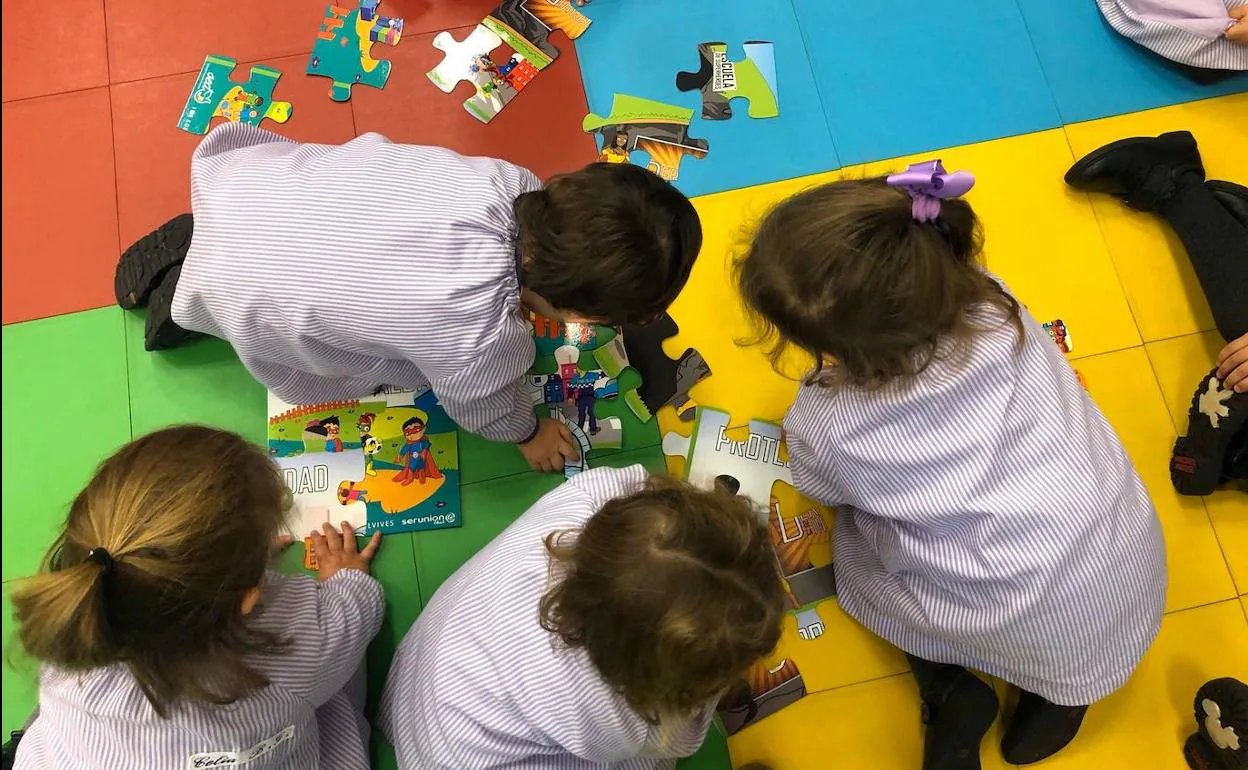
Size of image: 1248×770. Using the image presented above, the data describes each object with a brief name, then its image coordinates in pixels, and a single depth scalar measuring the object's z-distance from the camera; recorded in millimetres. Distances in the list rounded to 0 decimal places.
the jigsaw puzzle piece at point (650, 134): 2148
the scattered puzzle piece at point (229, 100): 2156
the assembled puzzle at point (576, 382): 1968
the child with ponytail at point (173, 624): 1062
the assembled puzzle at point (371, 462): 1907
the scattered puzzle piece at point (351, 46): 2188
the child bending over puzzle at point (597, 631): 1065
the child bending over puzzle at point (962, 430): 1256
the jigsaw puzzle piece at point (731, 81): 2201
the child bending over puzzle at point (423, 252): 1429
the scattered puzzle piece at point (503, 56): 2188
